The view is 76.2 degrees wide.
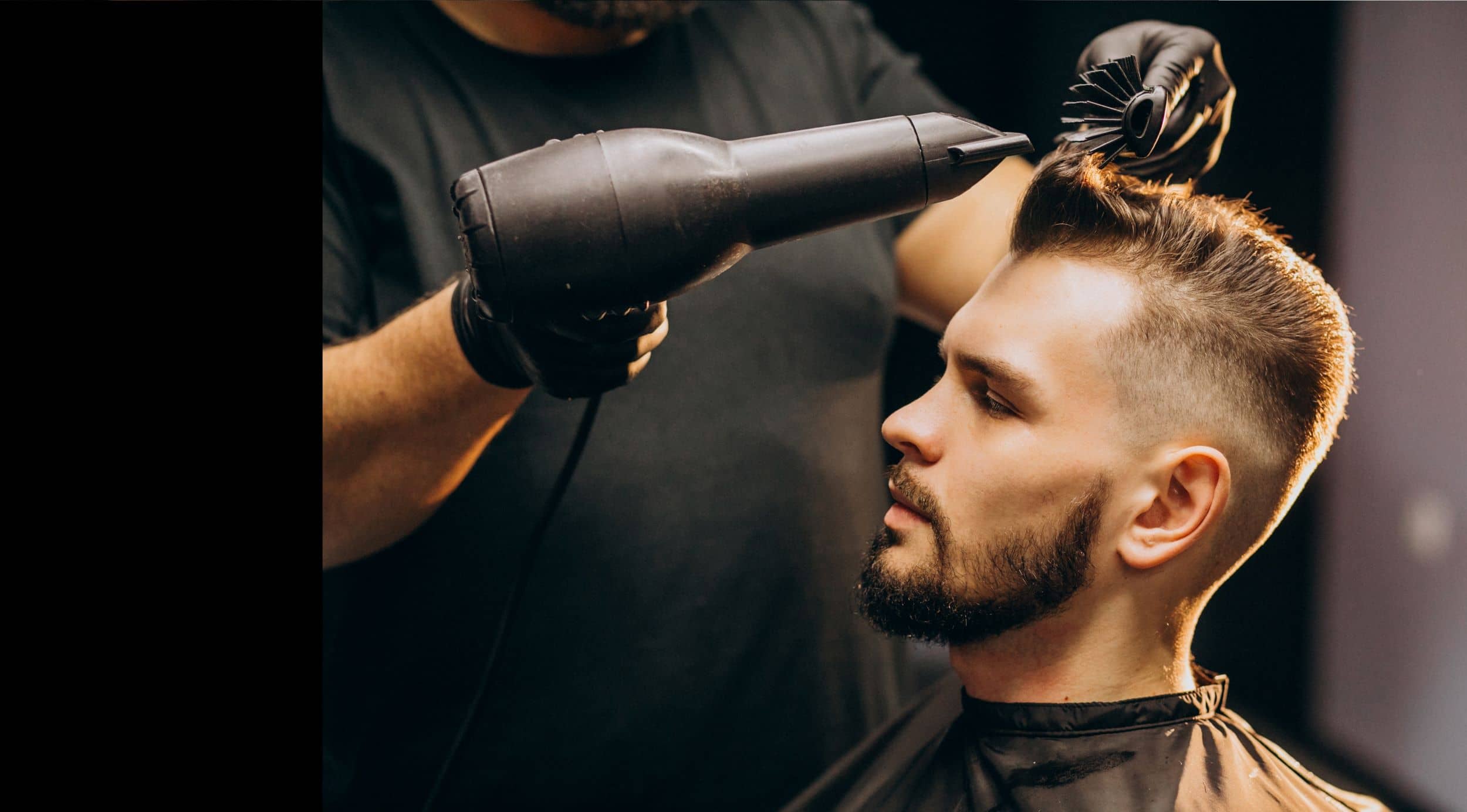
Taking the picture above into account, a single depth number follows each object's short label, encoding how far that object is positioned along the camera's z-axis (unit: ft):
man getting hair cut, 3.42
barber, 4.18
